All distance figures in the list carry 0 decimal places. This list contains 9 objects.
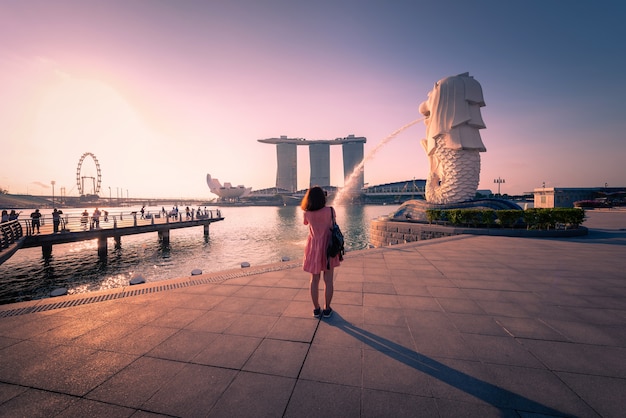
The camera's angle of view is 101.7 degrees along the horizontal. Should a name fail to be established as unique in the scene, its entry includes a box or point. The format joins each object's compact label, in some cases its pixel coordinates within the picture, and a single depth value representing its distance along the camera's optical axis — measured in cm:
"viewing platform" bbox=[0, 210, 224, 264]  1569
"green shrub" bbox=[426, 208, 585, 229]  1380
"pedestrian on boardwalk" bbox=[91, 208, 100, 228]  2022
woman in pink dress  392
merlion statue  2398
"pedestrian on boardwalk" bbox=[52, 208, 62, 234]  1751
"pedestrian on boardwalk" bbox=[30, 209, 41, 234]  1698
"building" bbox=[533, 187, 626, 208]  3862
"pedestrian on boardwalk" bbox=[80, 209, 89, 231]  1967
